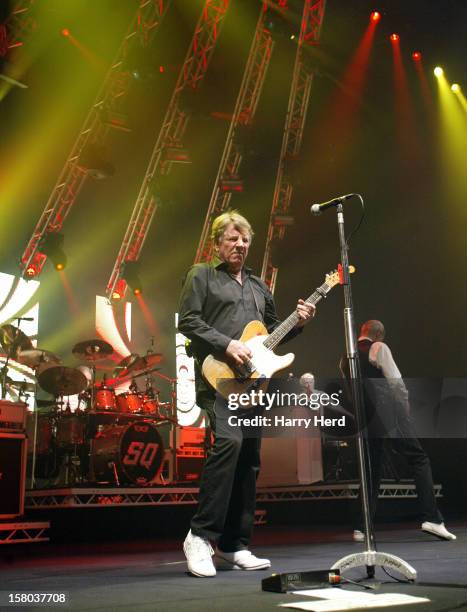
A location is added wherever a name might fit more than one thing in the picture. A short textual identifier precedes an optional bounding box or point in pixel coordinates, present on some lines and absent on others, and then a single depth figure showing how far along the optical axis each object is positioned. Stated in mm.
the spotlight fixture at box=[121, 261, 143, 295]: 10406
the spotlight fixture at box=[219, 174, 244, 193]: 11000
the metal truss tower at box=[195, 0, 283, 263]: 11180
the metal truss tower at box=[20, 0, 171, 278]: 9805
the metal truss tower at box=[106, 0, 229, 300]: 10578
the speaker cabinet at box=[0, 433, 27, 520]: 5254
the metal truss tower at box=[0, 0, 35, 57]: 8250
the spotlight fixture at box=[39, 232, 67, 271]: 9297
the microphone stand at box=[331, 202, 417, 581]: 2529
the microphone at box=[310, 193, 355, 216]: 2981
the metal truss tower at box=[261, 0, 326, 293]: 11289
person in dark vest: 4746
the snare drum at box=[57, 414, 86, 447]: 7199
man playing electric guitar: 3004
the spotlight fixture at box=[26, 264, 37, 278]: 9391
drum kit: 6992
